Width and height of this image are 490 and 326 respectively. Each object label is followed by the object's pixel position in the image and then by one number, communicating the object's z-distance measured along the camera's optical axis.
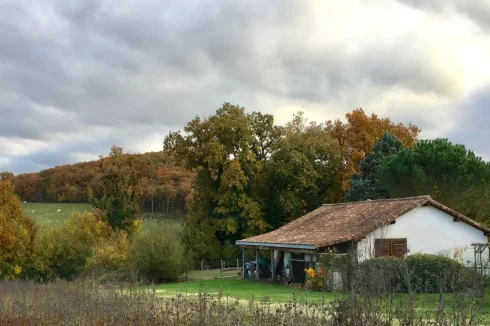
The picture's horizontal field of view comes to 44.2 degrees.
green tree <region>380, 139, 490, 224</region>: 38.53
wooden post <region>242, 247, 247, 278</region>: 38.19
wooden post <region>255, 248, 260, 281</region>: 36.31
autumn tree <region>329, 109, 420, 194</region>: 53.03
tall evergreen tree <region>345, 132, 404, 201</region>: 46.09
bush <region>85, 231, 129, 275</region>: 39.41
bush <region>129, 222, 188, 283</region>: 37.84
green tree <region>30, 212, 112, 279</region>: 40.41
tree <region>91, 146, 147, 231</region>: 49.97
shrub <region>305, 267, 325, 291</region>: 27.20
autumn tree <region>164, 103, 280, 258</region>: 47.66
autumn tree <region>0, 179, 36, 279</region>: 36.06
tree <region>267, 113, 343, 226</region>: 47.88
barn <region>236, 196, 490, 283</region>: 28.36
